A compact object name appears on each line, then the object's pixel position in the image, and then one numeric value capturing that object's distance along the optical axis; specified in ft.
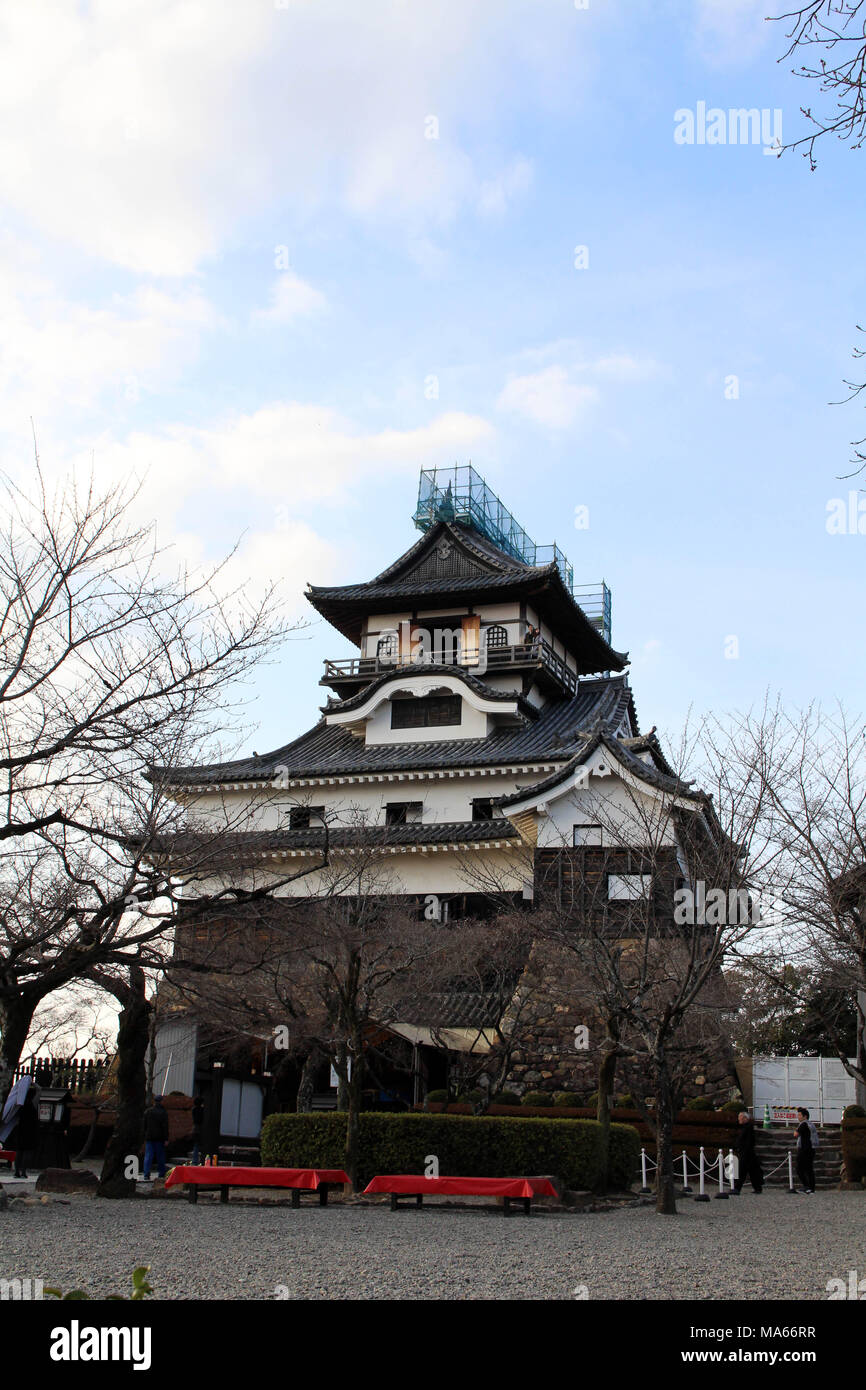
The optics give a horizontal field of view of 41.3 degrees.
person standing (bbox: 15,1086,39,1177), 63.29
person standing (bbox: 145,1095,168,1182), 61.31
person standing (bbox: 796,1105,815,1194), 67.05
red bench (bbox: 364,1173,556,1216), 47.53
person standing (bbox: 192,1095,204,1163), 74.23
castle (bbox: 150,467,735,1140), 85.20
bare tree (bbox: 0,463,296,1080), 39.52
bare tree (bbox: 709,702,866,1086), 53.16
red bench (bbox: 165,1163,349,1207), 49.26
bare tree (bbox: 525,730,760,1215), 51.44
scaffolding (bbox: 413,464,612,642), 140.15
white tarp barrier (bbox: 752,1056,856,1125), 89.10
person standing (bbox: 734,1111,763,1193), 66.54
